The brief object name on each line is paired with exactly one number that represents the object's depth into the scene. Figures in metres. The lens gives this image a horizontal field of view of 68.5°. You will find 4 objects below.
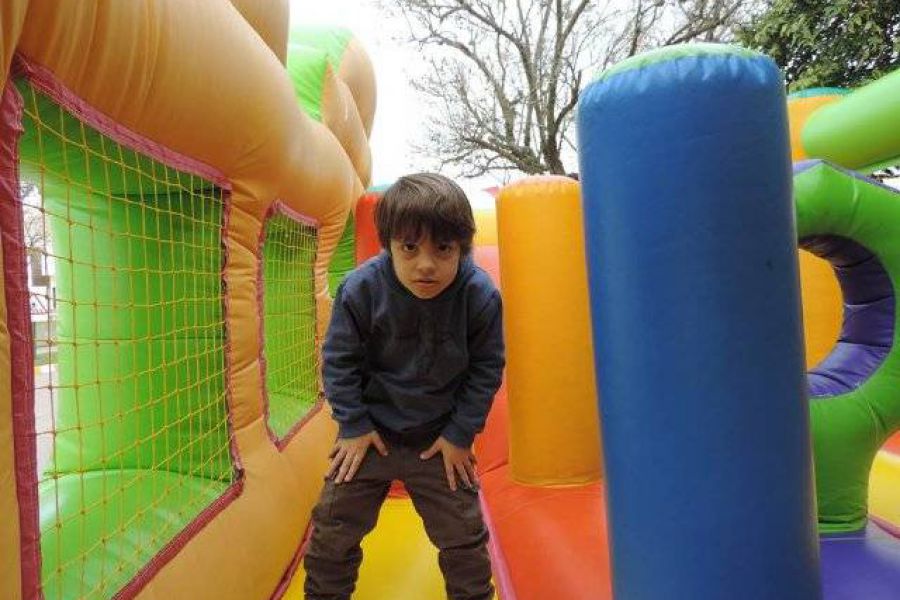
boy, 1.19
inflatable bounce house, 0.88
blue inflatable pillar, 0.88
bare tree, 8.57
